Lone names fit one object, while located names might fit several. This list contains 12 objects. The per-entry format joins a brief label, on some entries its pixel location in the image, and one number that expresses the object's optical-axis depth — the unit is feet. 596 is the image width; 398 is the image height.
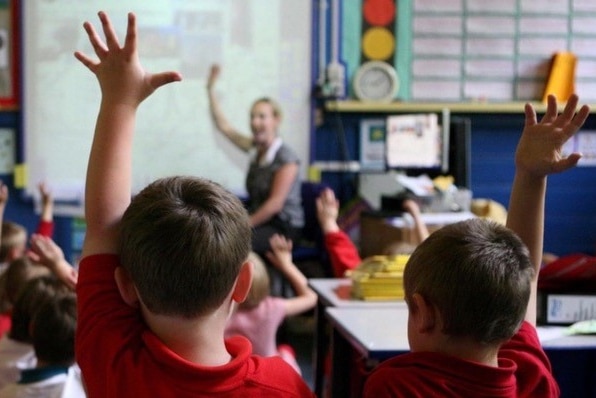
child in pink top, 9.23
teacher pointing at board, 15.96
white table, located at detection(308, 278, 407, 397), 8.05
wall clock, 18.12
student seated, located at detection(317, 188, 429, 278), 9.49
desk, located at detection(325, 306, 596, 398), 6.41
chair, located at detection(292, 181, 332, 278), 15.03
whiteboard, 17.69
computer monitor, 15.62
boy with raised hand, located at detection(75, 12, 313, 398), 3.57
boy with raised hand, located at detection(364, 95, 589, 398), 3.98
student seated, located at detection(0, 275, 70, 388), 7.00
